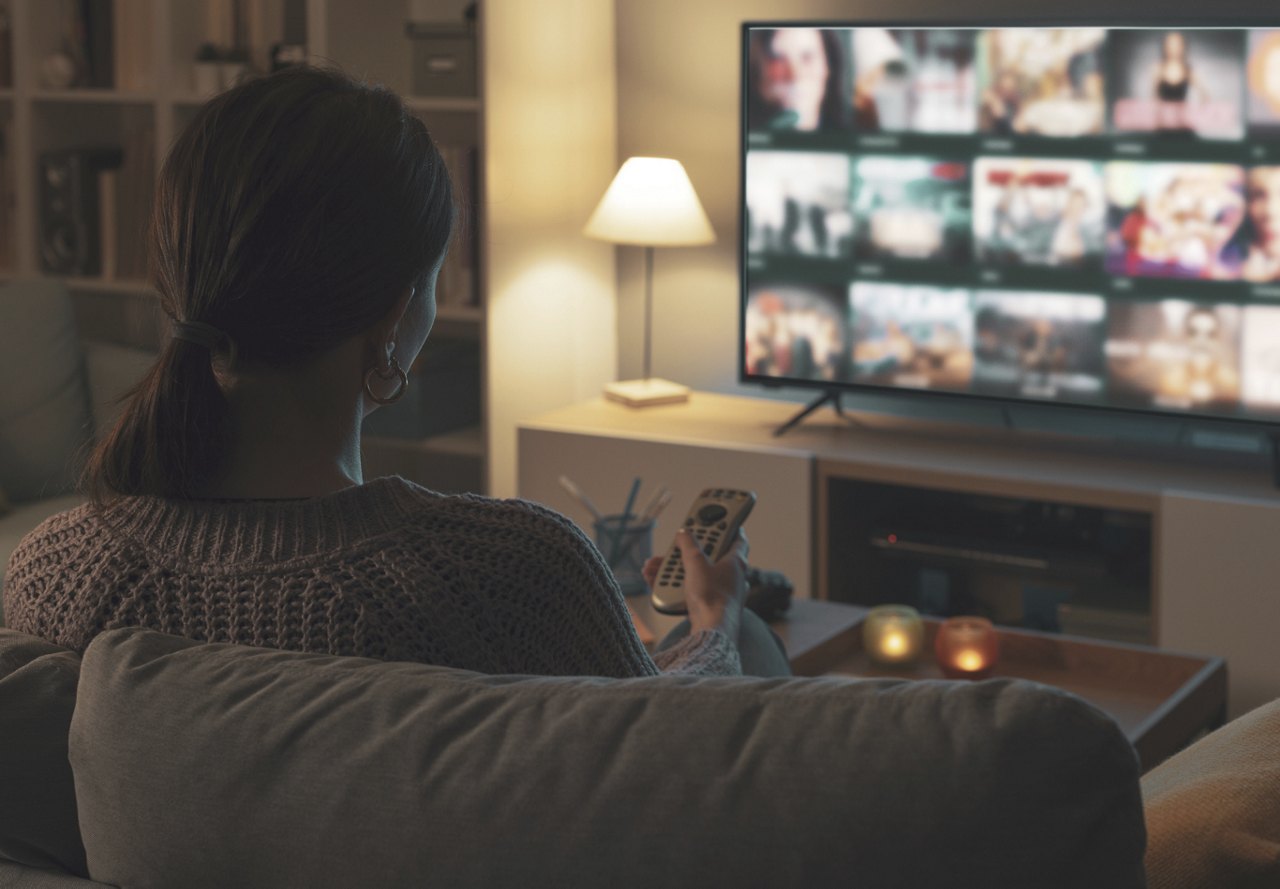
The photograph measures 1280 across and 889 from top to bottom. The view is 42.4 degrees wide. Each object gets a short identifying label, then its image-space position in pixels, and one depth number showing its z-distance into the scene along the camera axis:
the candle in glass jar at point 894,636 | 2.34
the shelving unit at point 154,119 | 3.92
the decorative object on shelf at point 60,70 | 4.23
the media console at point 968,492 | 3.00
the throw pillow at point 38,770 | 0.98
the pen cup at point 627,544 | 2.43
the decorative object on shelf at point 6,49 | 4.30
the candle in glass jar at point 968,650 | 2.26
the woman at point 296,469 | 1.10
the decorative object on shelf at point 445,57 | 3.79
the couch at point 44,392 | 3.37
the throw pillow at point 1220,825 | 0.88
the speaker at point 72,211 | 4.23
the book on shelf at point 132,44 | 4.16
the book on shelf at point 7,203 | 4.39
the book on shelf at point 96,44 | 4.21
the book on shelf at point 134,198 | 4.17
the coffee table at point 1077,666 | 2.18
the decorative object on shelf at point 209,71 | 4.08
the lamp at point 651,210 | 3.62
